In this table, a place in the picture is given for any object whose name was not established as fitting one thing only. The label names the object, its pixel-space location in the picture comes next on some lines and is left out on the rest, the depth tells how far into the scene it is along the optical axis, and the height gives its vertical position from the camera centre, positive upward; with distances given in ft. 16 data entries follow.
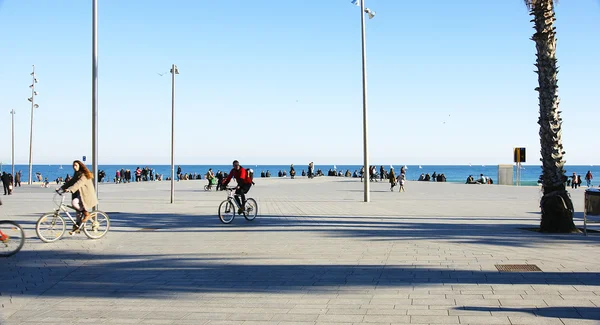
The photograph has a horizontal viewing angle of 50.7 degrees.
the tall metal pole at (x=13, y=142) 191.11 +10.31
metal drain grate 26.89 -3.97
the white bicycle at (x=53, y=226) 38.17 -3.05
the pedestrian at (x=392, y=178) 124.12 -0.37
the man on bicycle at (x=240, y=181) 52.13 -0.41
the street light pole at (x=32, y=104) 161.48 +18.79
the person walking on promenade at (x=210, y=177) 131.44 -0.21
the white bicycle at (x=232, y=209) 51.21 -2.69
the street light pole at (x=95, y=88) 46.91 +6.56
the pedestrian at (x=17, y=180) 163.02 -1.07
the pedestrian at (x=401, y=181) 118.48 -0.91
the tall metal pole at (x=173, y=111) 81.00 +8.34
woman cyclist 38.83 -1.01
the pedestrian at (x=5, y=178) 109.09 -0.46
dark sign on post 140.05 +4.92
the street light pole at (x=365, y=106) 80.89 +9.00
